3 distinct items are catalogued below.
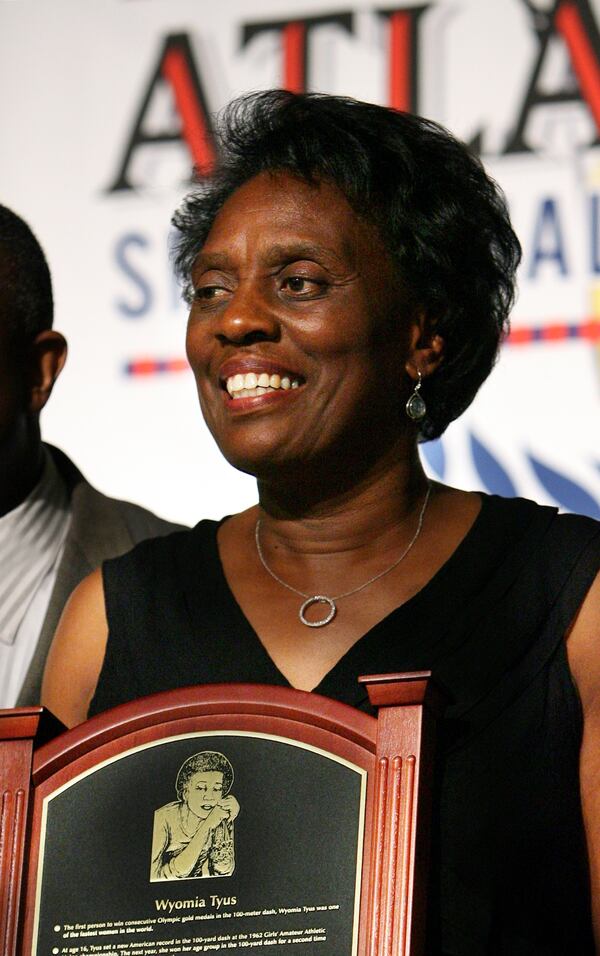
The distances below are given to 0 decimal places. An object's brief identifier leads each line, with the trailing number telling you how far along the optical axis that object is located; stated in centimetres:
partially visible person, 301
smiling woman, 259
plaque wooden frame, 243
